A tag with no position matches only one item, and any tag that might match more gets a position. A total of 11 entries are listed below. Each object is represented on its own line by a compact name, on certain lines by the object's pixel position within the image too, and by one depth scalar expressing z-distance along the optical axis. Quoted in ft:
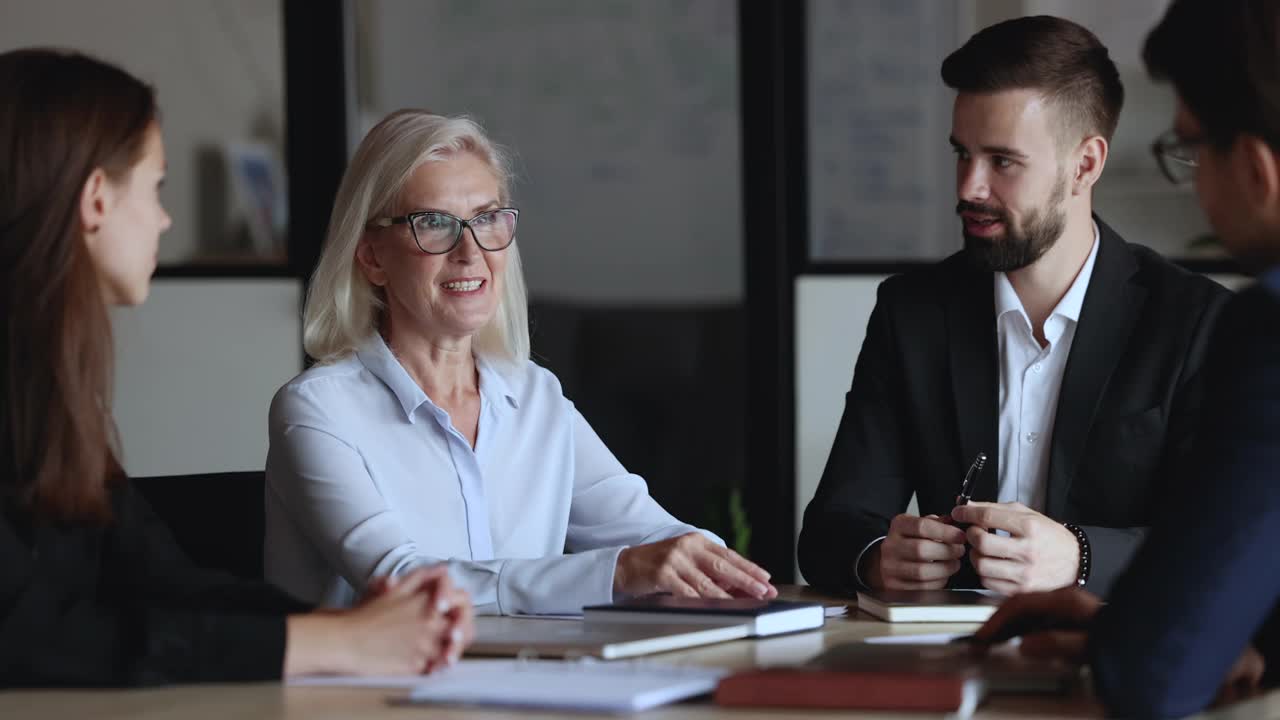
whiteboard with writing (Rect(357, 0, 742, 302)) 16.67
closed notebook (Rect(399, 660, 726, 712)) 8.79
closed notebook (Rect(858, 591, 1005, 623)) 10.06
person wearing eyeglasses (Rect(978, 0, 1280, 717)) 8.42
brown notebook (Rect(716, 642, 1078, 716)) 8.72
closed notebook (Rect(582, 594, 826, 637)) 9.74
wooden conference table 8.78
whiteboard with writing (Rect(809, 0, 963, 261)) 15.68
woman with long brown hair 9.08
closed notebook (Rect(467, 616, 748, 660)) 9.39
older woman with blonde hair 10.84
